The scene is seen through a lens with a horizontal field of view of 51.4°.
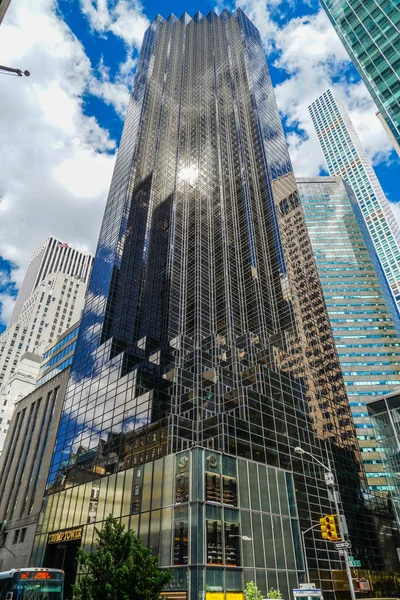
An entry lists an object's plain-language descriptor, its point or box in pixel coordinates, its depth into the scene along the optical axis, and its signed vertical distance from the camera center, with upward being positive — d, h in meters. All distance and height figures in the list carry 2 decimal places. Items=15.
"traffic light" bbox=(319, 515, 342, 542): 18.61 +3.22
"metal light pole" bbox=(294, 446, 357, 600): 19.55 +4.13
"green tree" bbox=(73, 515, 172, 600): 20.30 +1.89
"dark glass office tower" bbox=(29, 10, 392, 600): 34.69 +26.74
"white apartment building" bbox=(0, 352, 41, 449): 107.12 +50.17
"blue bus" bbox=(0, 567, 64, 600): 20.56 +1.47
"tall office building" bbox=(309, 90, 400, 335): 178.00 +137.17
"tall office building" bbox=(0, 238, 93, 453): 139.88 +88.88
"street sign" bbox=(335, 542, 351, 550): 20.36 +2.82
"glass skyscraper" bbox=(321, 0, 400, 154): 53.53 +62.78
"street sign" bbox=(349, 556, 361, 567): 23.20 +2.47
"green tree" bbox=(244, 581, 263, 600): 29.77 +1.52
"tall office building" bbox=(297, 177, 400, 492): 96.56 +67.90
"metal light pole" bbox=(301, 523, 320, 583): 37.09 +4.10
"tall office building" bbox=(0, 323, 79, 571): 50.47 +19.45
